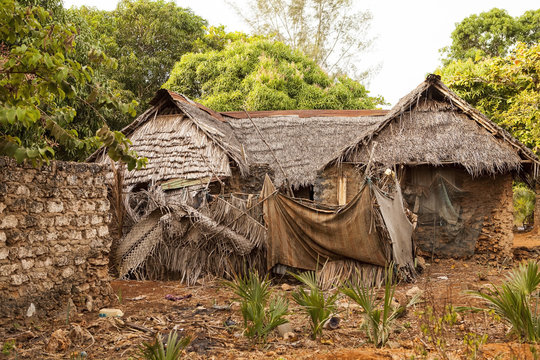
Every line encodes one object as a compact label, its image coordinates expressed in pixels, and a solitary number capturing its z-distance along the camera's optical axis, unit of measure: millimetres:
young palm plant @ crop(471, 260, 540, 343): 3896
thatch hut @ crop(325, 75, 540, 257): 9273
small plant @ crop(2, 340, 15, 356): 4192
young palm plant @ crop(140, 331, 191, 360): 3264
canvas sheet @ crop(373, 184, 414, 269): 6859
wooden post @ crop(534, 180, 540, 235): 14691
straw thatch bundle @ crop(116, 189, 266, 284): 7609
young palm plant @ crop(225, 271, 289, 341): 4391
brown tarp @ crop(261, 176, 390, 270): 6844
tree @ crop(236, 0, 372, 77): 26281
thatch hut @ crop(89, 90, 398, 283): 7695
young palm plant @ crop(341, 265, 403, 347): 4117
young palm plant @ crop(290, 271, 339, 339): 4477
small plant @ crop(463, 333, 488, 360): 3344
